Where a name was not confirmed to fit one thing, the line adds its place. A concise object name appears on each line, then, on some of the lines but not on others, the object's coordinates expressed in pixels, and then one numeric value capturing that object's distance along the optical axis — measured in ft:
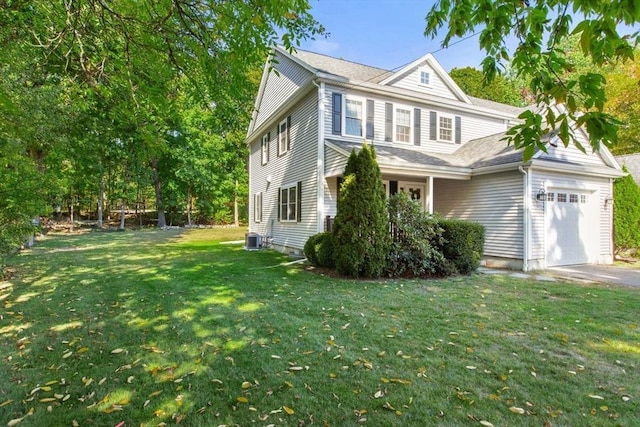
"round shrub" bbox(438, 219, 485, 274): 26.30
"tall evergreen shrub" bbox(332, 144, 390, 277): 23.71
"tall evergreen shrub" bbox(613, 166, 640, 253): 35.88
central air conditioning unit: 43.75
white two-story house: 30.76
